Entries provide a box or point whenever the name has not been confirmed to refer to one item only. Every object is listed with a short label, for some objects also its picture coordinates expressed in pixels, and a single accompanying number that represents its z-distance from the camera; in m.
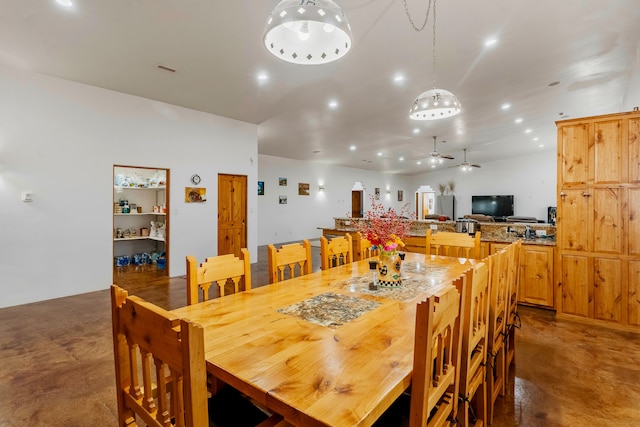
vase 2.04
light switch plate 4.08
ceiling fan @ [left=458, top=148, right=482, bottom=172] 9.22
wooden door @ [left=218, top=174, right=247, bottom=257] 6.24
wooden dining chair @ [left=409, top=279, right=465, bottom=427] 0.94
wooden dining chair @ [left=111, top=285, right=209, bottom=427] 0.78
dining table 0.88
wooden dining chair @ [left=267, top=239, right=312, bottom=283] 2.23
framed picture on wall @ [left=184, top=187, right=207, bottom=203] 5.66
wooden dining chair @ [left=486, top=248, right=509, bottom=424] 1.87
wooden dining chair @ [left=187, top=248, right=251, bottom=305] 1.70
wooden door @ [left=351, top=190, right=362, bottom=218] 13.31
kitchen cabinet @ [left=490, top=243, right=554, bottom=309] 3.65
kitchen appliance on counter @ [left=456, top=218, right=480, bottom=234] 4.58
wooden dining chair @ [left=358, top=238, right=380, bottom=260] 3.19
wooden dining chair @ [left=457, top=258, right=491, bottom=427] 1.38
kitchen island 3.66
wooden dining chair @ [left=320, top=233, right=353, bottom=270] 2.67
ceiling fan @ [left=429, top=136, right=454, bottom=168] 9.42
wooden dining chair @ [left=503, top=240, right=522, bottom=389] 2.31
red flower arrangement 2.07
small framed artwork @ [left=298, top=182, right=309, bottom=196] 10.65
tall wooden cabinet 3.14
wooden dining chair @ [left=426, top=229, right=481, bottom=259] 3.19
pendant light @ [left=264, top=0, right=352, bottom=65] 1.69
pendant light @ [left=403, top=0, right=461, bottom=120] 2.60
